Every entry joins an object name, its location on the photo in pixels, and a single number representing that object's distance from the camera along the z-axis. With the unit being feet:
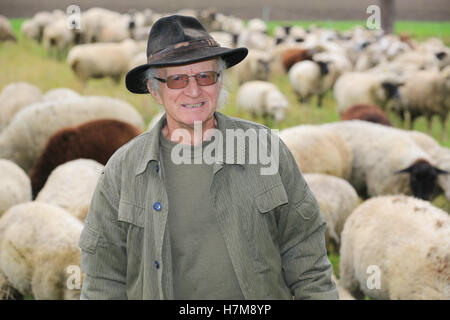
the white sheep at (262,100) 32.63
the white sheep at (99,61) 41.34
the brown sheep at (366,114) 24.49
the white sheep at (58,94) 28.37
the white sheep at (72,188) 15.26
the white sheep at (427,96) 30.89
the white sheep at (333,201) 15.49
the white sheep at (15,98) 27.45
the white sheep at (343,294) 11.42
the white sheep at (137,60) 40.09
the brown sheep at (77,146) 18.51
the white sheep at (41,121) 21.81
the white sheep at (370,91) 32.22
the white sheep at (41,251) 12.05
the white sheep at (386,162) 18.24
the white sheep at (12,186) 16.29
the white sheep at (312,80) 39.63
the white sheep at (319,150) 19.04
